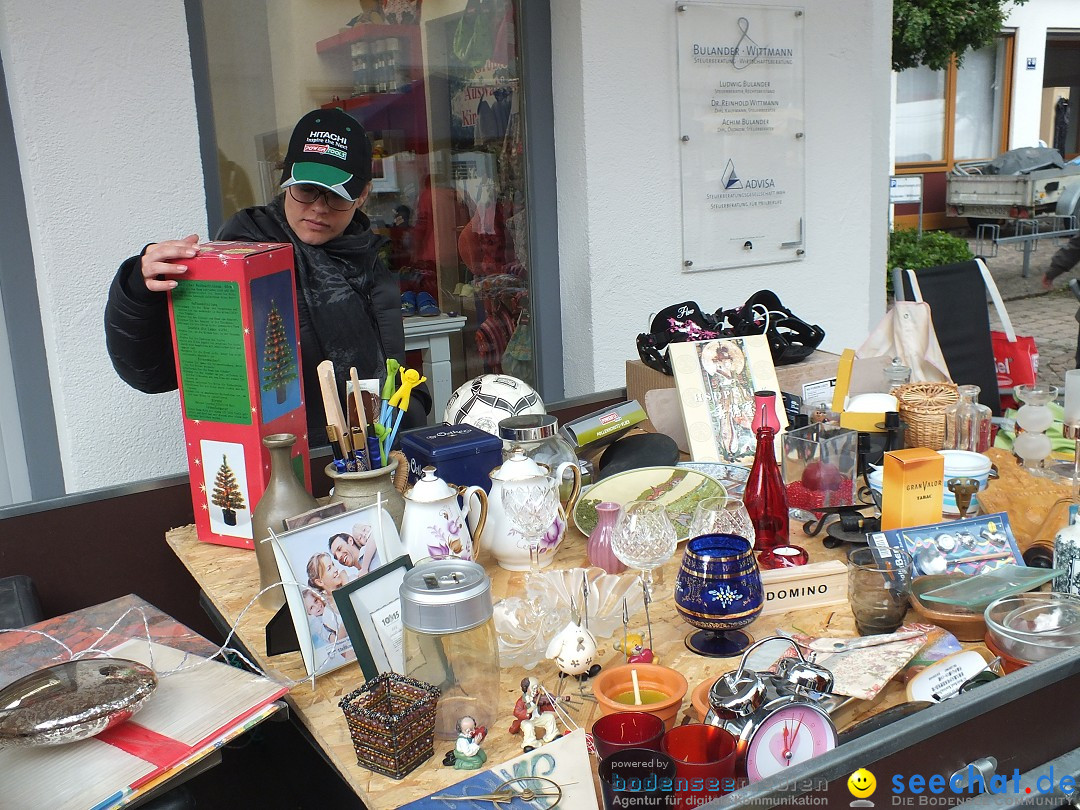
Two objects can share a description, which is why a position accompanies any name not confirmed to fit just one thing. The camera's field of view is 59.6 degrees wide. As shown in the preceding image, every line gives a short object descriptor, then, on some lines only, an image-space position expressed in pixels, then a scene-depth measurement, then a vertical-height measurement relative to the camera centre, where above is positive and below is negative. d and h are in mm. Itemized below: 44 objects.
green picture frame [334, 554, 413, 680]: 1417 -620
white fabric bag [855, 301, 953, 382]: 2764 -477
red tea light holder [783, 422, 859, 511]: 2064 -615
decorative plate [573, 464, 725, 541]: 1996 -648
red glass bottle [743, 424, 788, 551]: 1866 -618
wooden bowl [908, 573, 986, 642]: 1500 -692
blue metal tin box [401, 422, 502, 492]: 1868 -499
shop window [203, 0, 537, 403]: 3451 +308
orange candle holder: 1271 -679
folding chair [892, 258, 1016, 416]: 3453 -512
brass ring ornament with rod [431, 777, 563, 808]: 1145 -713
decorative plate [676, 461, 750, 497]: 2131 -657
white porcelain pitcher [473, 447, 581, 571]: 1779 -621
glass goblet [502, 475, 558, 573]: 1750 -570
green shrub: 8773 -675
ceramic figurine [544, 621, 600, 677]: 1430 -682
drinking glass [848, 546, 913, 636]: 1501 -646
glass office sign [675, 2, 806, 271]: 4090 +228
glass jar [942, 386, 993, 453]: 2221 -582
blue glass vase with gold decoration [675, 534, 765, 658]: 1467 -623
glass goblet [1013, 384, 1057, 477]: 2174 -595
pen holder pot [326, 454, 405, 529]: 1744 -519
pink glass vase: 1795 -652
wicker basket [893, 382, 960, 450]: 2275 -562
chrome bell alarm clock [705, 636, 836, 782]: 1156 -657
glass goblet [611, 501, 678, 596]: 1627 -591
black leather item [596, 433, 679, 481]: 2220 -614
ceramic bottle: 1699 -525
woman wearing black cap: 2293 -173
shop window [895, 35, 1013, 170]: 14047 +966
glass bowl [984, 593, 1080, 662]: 1355 -657
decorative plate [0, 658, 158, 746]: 1195 -625
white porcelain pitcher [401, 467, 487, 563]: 1639 -547
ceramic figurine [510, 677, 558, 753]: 1275 -713
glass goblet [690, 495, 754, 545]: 1752 -610
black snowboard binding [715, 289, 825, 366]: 2727 -410
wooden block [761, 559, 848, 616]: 1605 -678
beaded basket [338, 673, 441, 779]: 1222 -669
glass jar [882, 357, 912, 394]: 2572 -523
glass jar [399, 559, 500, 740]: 1305 -612
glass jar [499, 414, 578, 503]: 1931 -498
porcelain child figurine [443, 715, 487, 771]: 1245 -717
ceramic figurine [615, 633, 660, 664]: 1453 -712
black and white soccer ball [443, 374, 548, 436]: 2178 -472
